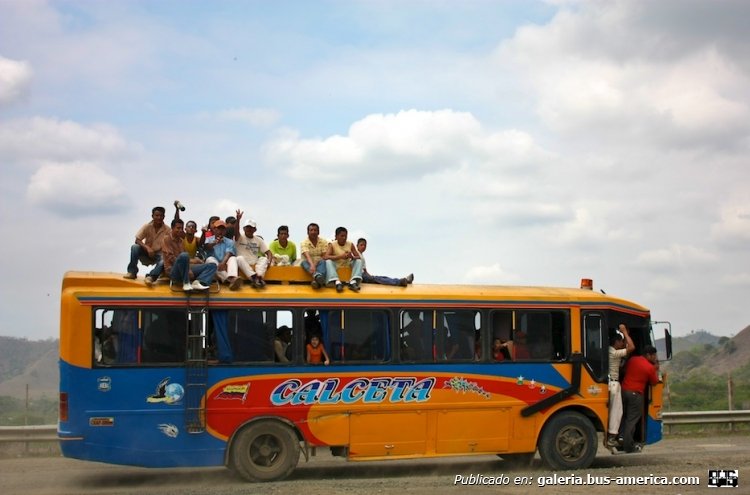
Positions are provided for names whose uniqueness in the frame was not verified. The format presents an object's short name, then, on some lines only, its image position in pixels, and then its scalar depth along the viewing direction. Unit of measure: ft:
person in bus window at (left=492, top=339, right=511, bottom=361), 49.26
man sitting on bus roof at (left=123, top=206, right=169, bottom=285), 45.94
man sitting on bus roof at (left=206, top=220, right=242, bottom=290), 46.52
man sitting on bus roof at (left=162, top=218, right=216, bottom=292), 45.11
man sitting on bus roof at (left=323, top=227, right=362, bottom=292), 48.26
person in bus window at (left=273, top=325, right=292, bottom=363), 46.83
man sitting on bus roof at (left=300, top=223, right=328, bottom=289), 48.21
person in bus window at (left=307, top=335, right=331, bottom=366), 47.16
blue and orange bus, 44.50
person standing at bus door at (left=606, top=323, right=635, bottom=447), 50.44
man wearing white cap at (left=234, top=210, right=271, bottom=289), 47.21
